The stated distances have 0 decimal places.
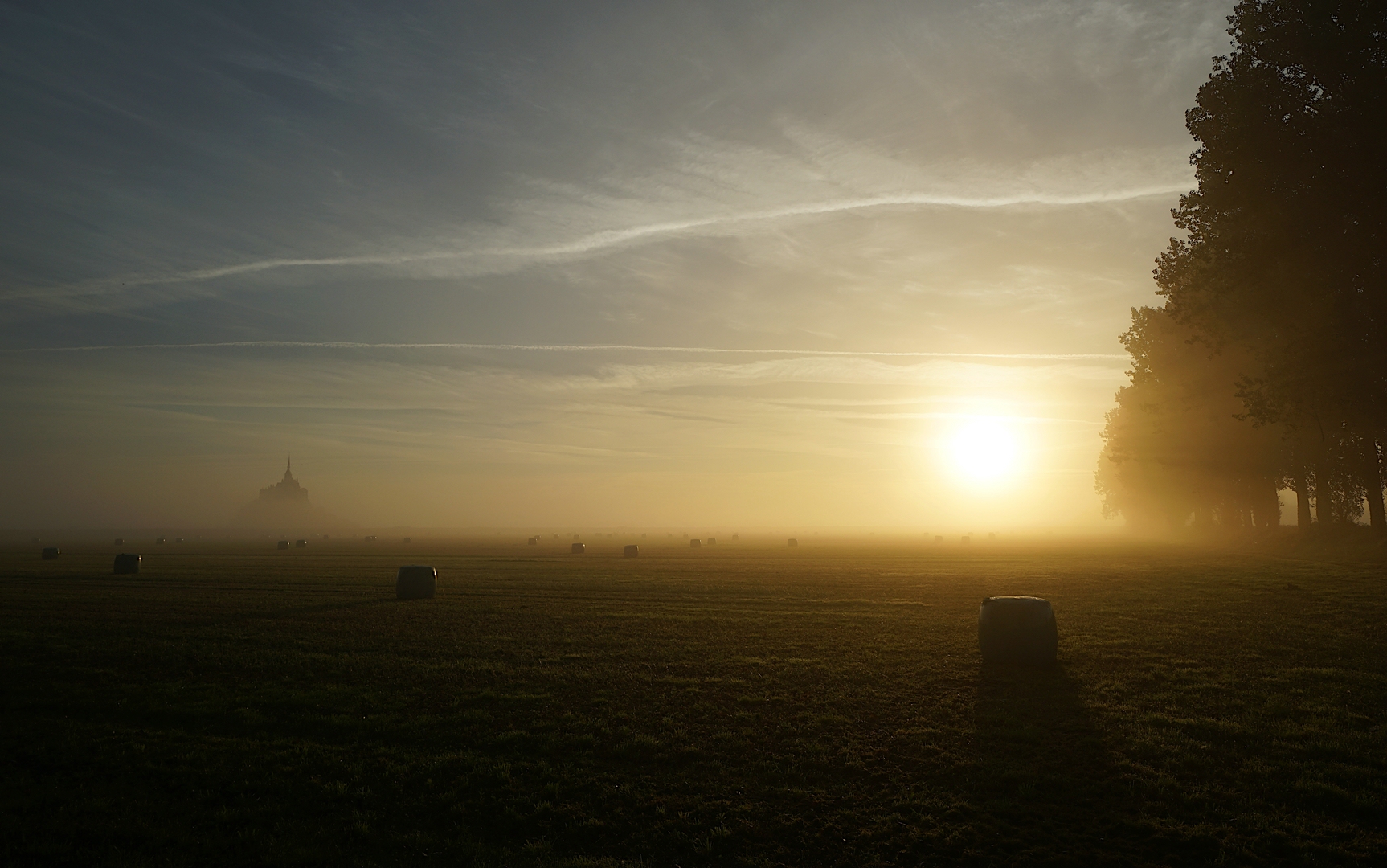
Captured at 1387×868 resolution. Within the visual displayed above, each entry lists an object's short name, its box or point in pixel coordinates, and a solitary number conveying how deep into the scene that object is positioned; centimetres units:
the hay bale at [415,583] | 3406
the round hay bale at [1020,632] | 1772
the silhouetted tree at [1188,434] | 5278
